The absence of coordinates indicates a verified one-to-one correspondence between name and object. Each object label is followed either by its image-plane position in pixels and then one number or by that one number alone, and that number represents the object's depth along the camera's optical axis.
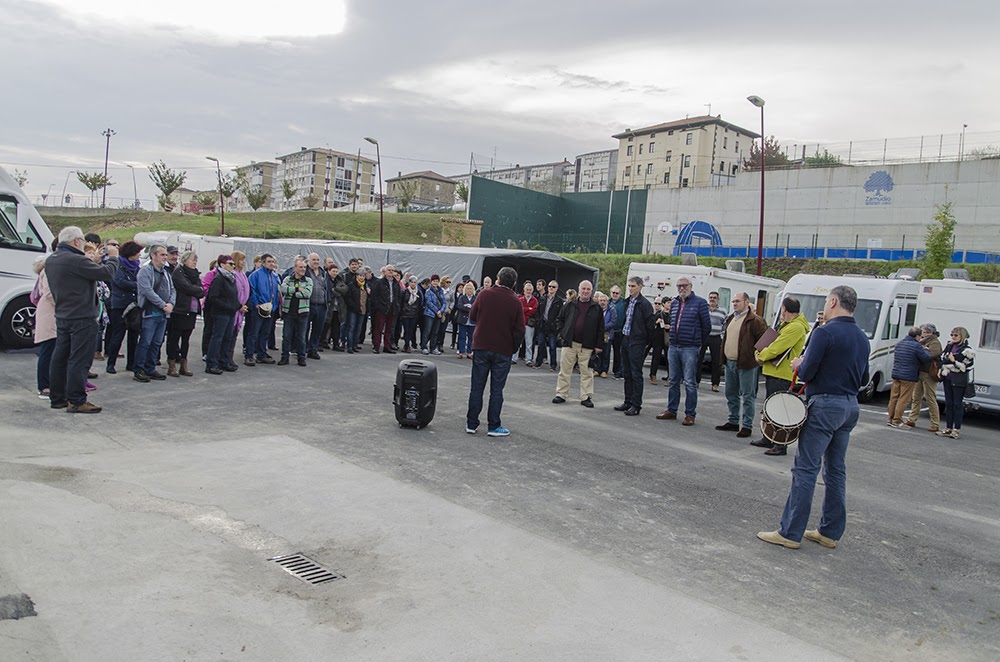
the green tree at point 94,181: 83.50
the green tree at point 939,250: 26.30
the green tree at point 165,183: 78.25
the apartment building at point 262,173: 160.62
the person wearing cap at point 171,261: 10.22
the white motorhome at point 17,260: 11.35
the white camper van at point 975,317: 13.45
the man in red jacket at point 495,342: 8.34
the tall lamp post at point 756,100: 23.70
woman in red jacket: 16.06
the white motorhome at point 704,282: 19.16
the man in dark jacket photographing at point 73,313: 7.45
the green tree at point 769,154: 73.97
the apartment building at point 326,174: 148.00
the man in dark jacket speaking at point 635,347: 10.74
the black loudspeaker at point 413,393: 8.19
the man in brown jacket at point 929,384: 12.22
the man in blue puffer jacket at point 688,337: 10.06
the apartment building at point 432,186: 144.25
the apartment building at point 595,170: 110.44
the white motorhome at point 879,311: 15.59
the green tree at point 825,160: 48.22
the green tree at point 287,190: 90.76
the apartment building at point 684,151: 86.94
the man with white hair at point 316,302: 13.35
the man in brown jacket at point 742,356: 9.48
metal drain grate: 4.22
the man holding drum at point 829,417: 5.37
